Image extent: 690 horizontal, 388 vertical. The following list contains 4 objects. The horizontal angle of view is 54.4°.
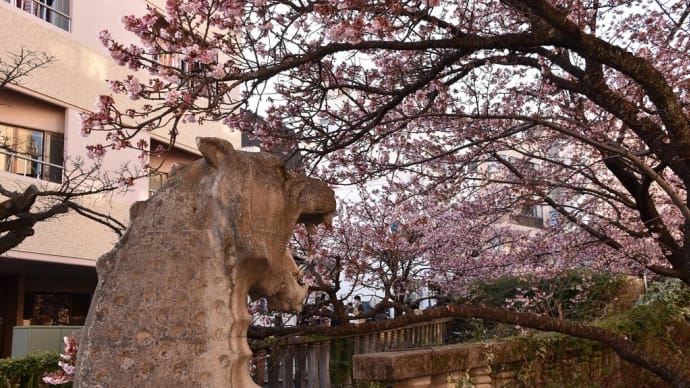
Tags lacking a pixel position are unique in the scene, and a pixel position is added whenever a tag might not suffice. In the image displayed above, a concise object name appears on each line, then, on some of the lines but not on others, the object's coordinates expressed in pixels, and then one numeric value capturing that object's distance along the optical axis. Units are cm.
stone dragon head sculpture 285
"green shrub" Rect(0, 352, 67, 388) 806
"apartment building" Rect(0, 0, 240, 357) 1386
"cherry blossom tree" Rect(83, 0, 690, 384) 489
